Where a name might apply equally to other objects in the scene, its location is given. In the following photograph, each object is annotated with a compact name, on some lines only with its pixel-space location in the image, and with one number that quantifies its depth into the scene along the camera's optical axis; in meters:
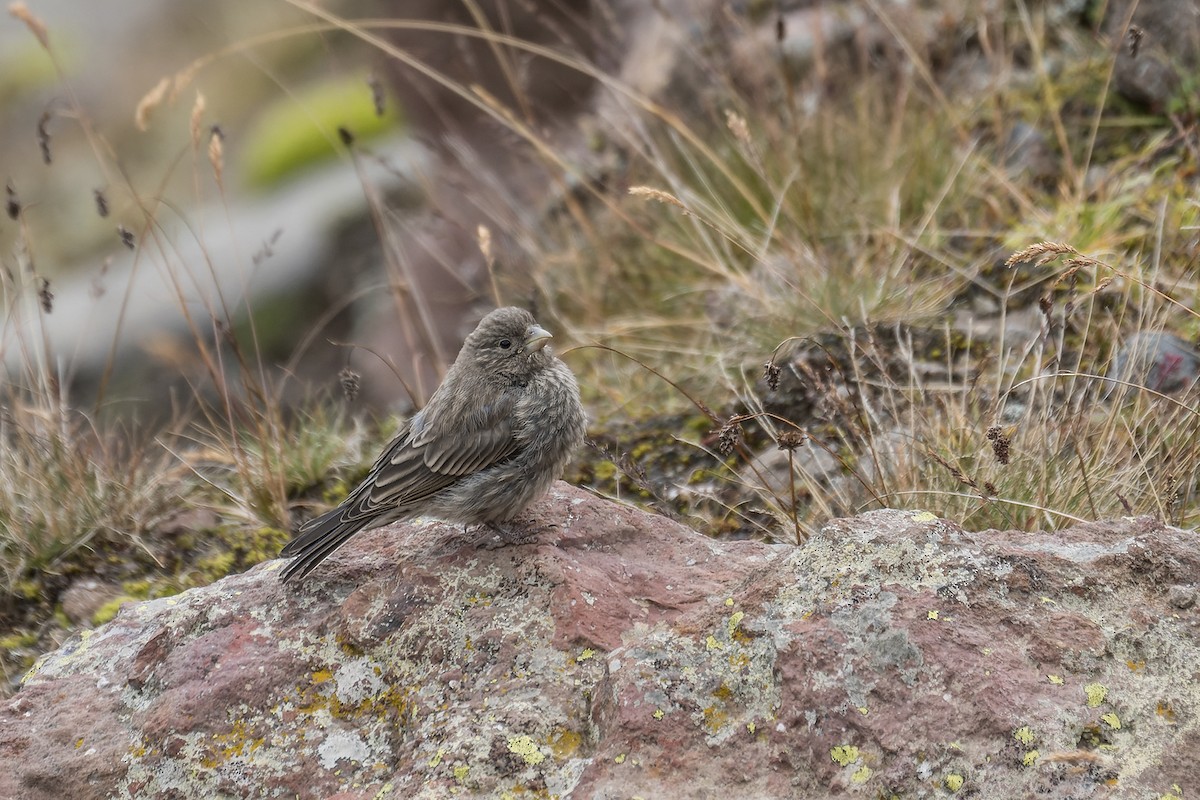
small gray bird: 7.61
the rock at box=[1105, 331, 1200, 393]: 8.65
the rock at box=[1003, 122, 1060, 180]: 12.85
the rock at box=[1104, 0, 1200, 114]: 12.70
